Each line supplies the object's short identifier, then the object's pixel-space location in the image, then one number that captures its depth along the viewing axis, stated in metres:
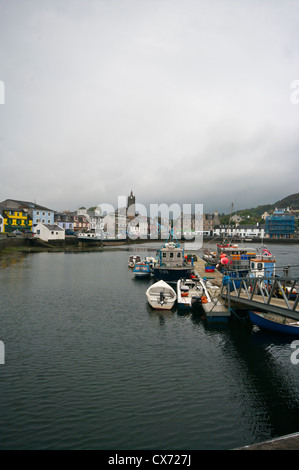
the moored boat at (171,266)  41.09
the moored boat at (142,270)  51.00
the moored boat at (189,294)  30.17
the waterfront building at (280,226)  183.12
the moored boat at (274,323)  22.31
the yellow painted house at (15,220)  110.25
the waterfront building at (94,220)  171.65
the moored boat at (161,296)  29.86
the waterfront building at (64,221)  137.86
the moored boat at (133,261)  64.01
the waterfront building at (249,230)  191.88
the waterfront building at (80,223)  154.29
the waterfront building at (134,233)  189.19
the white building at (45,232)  109.44
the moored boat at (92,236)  117.11
